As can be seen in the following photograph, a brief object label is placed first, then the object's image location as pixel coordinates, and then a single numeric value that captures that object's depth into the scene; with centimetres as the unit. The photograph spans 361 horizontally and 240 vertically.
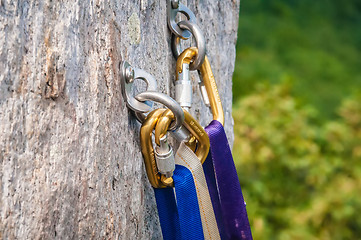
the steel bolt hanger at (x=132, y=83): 112
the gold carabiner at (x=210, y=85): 123
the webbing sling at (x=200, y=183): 116
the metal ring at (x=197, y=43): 123
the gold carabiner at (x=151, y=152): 113
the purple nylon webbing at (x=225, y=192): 121
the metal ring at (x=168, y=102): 112
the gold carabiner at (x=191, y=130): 112
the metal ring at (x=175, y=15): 123
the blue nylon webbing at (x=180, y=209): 113
